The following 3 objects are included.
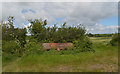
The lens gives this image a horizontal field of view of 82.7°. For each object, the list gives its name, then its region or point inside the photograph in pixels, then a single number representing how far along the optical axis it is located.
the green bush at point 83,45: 5.74
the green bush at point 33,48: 5.06
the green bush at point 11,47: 4.78
